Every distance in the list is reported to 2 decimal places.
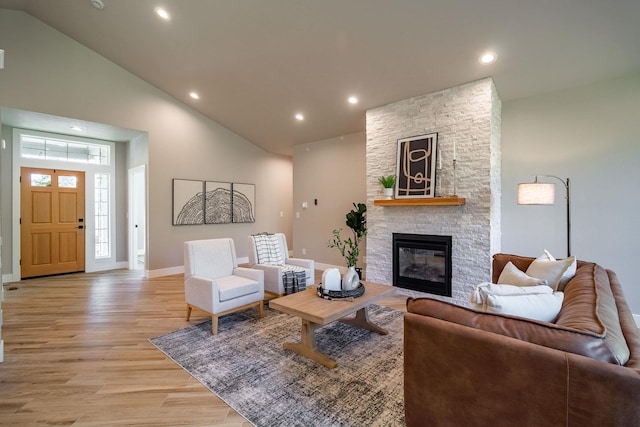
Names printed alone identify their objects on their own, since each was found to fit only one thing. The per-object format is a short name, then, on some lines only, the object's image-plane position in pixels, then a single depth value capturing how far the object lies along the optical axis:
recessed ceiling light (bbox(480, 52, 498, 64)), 3.18
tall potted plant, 5.22
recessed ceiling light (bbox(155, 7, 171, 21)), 3.61
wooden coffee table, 2.30
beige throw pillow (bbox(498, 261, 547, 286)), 2.00
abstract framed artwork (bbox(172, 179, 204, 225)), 5.68
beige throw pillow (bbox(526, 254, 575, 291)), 2.11
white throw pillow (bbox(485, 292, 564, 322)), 1.40
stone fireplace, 3.62
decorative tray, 2.63
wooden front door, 5.15
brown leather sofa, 0.95
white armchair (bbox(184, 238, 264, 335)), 3.04
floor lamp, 2.92
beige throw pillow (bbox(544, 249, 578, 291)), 2.08
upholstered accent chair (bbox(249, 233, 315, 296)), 3.76
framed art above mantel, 4.00
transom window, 5.18
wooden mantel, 3.66
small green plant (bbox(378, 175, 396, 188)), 4.27
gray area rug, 1.83
